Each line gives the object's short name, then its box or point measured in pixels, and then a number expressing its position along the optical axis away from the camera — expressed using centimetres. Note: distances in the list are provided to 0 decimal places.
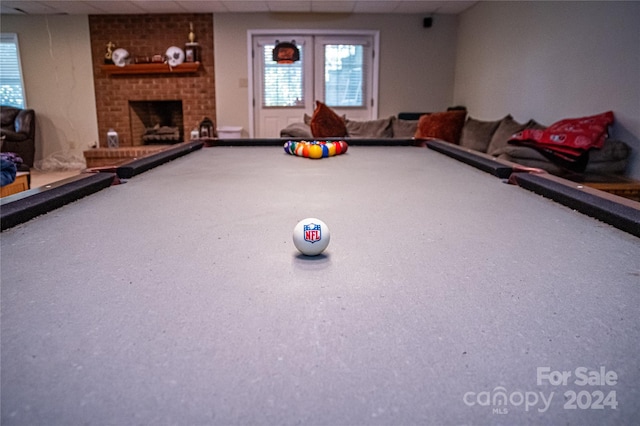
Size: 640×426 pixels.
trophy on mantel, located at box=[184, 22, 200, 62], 655
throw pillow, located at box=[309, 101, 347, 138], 512
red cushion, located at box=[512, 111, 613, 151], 324
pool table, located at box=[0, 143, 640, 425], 50
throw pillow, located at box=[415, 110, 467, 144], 527
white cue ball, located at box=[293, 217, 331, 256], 97
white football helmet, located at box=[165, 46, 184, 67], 659
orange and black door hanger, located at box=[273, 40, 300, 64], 651
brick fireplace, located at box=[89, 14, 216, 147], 662
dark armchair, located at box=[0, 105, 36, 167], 640
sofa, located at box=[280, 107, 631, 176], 323
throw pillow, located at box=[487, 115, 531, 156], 450
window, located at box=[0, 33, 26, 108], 673
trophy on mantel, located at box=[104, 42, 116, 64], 663
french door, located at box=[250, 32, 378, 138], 668
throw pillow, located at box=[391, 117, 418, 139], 557
